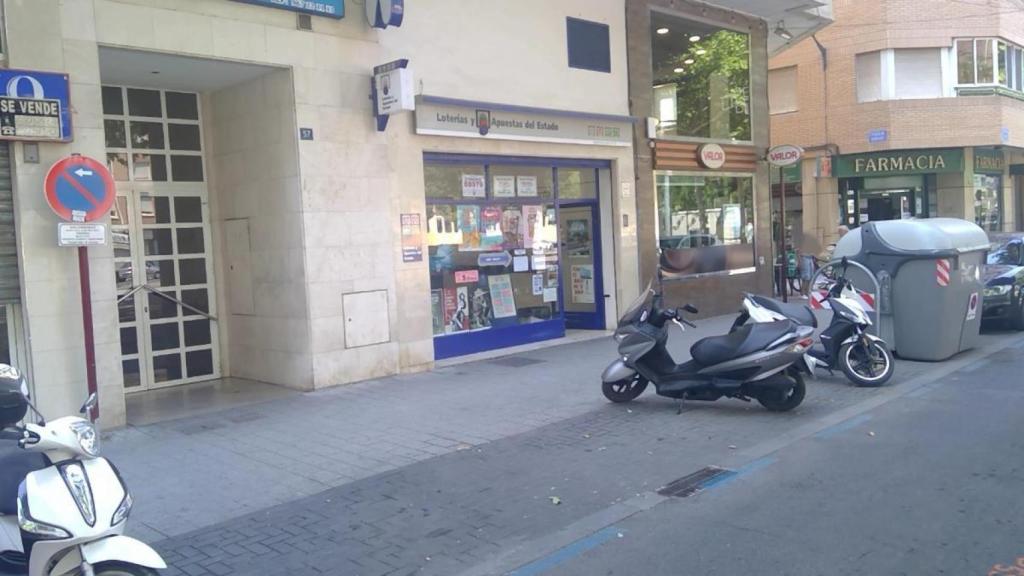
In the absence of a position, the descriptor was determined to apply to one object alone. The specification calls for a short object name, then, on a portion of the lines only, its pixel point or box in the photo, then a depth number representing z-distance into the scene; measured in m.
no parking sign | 7.52
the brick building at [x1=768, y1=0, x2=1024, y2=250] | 23.53
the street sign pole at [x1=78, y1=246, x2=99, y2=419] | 7.73
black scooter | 7.86
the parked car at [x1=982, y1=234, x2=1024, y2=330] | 12.98
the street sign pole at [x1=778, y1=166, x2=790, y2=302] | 16.58
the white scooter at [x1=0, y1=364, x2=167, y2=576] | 3.71
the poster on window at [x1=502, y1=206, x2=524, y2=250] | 12.76
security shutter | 7.75
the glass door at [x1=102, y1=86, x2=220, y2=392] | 10.15
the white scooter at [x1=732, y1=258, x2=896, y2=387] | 9.34
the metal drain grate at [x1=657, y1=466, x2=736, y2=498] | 5.96
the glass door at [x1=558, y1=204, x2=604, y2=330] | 14.45
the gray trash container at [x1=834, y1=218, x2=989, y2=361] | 10.48
